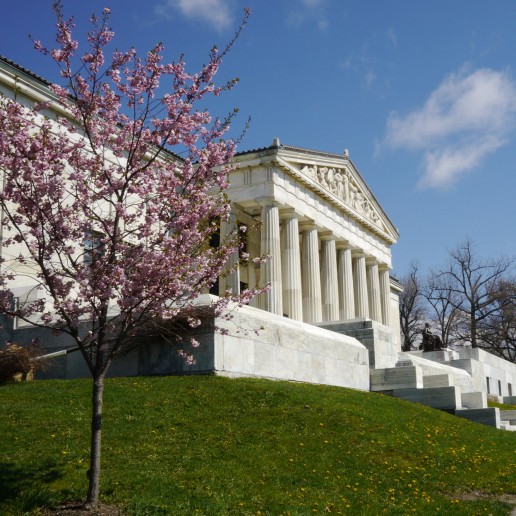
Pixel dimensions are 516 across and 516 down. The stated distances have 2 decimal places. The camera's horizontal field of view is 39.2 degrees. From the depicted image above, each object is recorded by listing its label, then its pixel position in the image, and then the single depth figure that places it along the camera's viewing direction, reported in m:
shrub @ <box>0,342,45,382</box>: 18.58
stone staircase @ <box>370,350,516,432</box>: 22.58
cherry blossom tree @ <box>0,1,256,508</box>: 10.74
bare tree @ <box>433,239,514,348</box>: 64.44
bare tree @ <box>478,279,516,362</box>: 63.56
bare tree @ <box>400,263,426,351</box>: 73.99
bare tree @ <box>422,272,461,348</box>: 68.00
